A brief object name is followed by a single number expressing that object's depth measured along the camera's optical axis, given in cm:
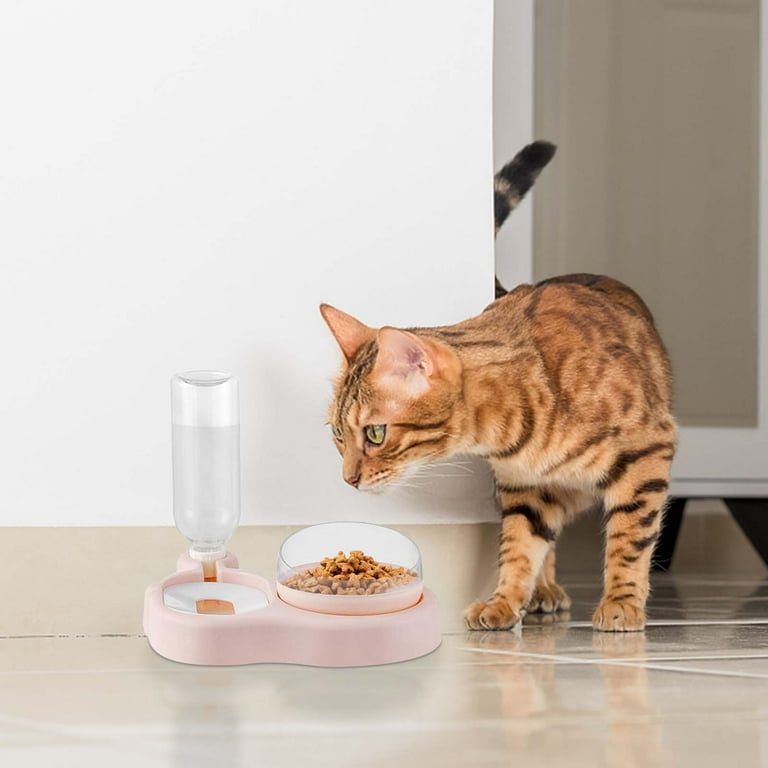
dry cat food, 184
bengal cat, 190
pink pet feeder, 180
